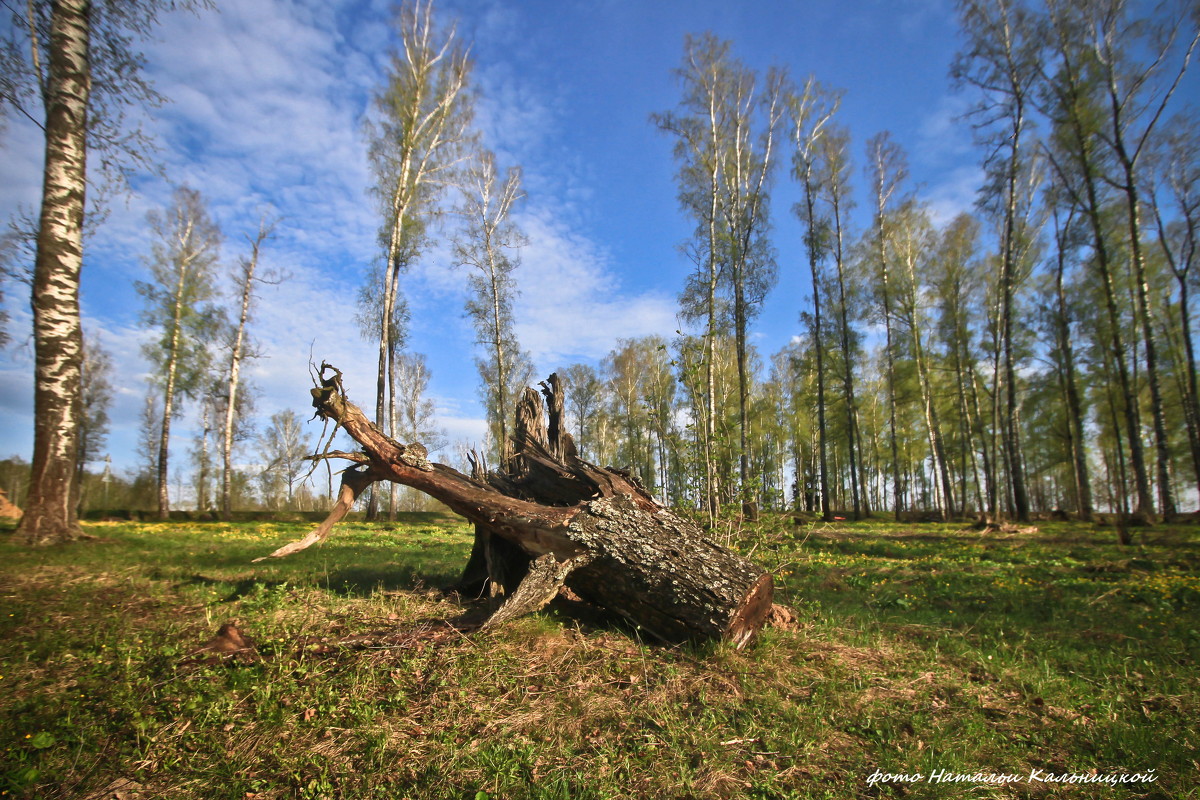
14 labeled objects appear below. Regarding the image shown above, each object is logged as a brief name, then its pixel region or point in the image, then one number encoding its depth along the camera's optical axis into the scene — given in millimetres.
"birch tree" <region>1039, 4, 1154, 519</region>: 13883
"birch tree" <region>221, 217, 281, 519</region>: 20484
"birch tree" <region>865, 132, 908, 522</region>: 21766
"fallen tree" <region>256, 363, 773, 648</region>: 4371
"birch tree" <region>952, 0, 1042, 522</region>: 14820
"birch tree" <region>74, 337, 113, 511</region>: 25391
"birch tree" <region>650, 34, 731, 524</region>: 17531
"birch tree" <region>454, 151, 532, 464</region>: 20891
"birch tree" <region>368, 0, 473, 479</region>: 18188
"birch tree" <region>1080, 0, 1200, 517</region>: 12766
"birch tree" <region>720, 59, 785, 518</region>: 17906
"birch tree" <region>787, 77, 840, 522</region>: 19312
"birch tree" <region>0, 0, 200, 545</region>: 6879
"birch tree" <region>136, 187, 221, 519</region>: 20359
